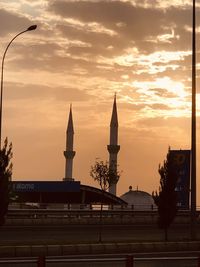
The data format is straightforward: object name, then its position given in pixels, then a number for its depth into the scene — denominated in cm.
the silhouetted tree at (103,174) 8144
